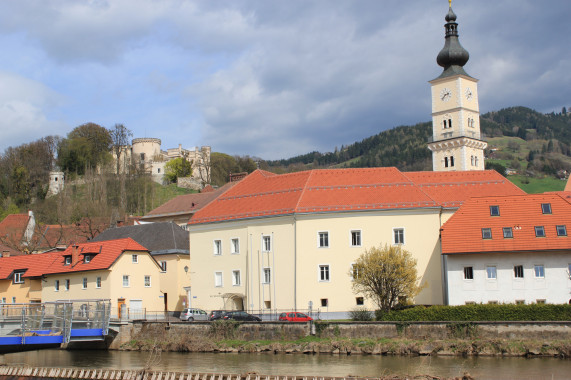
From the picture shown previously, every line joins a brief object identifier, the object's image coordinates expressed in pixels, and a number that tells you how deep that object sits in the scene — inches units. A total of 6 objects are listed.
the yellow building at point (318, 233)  2101.4
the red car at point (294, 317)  1875.5
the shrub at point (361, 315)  1834.4
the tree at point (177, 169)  5536.4
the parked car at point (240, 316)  1908.2
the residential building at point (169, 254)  2492.6
